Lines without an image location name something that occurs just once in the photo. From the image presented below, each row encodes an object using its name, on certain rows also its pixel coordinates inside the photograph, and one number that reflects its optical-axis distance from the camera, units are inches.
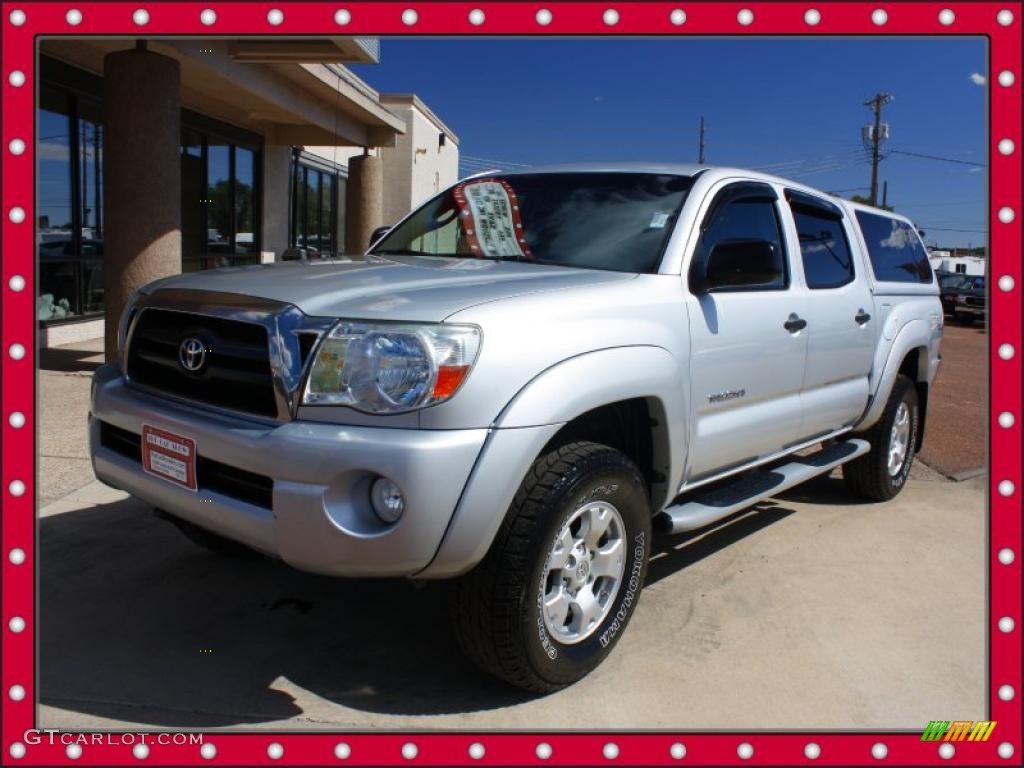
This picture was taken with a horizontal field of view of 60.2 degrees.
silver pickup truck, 100.2
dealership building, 315.0
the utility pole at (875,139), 991.3
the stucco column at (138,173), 310.5
